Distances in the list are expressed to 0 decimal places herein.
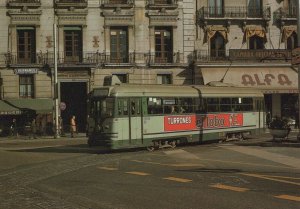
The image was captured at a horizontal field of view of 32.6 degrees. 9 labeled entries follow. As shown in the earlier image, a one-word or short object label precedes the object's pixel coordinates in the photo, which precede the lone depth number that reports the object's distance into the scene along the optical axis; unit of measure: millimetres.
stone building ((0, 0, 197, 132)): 38156
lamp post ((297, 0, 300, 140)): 23481
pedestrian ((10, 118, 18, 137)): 35991
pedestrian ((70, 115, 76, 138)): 34969
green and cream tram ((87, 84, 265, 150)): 21766
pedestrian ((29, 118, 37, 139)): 35062
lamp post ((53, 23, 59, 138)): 35056
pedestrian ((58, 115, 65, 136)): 35956
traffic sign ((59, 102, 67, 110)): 35844
